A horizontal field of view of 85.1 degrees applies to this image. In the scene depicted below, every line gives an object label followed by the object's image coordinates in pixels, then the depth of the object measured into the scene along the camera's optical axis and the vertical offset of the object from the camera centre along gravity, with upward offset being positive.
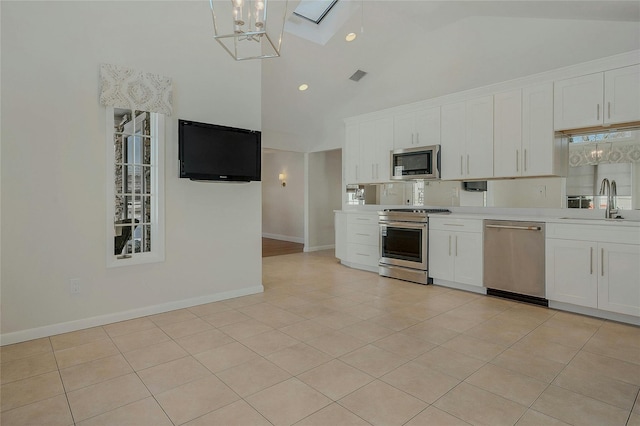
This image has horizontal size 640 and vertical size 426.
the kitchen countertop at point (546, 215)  3.34 -0.09
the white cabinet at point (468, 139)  4.44 +0.91
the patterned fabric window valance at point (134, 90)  3.14 +1.12
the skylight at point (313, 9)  4.63 +2.68
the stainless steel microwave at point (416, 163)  4.91 +0.66
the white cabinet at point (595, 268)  3.17 -0.58
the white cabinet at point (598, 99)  3.44 +1.13
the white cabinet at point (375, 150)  5.56 +0.95
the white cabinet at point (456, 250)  4.25 -0.54
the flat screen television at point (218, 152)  3.52 +0.60
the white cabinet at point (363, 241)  5.49 -0.53
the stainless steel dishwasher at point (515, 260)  3.75 -0.59
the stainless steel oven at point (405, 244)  4.74 -0.52
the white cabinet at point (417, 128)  4.95 +1.18
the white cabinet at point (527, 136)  3.96 +0.85
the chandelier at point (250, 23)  2.12 +1.95
